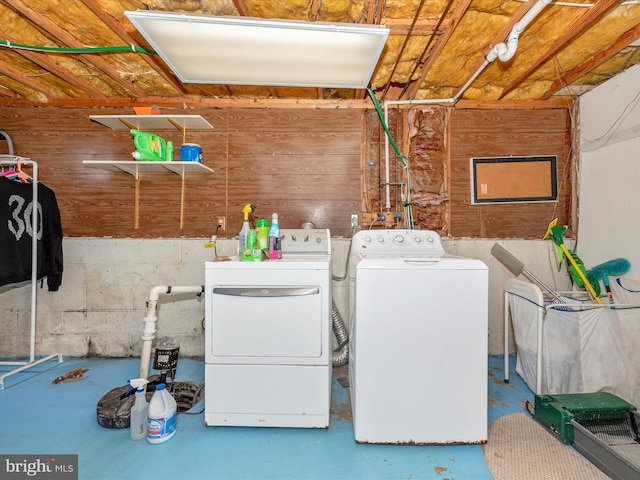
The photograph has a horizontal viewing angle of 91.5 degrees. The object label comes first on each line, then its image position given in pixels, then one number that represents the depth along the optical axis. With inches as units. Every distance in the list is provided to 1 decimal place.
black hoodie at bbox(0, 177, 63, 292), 88.8
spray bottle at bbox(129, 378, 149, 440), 68.8
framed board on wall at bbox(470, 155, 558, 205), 114.0
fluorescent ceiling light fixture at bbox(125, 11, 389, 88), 65.8
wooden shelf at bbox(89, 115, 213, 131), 96.6
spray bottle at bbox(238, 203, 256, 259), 81.8
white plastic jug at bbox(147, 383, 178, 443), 67.2
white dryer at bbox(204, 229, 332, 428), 70.7
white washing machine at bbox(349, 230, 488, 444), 65.2
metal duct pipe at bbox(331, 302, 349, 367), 99.5
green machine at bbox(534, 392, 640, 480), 62.1
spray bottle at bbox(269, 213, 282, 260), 78.7
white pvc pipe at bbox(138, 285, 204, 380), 82.8
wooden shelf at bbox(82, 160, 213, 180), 96.2
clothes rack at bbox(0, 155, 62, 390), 93.5
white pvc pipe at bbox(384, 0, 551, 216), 66.3
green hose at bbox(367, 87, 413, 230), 110.4
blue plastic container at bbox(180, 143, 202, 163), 97.6
